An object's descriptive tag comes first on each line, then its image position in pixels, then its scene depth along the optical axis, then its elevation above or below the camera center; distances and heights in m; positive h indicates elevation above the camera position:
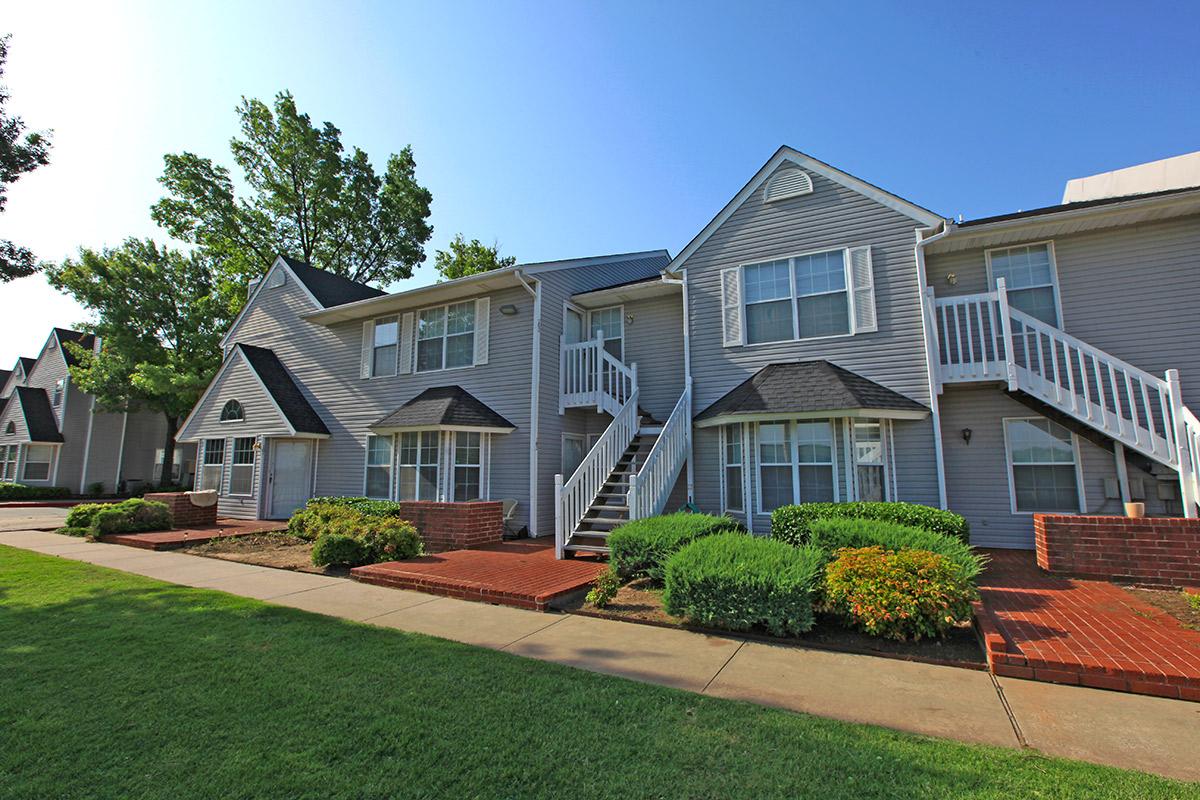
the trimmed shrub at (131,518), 12.32 -1.00
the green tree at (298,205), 25.78 +13.65
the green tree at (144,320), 22.03 +6.47
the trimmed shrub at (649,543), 7.28 -0.95
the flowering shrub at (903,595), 5.06 -1.17
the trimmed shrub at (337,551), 8.79 -1.24
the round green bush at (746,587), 5.37 -1.16
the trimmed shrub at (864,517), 7.59 -0.65
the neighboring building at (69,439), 25.97 +1.80
